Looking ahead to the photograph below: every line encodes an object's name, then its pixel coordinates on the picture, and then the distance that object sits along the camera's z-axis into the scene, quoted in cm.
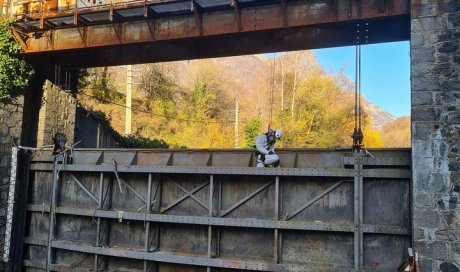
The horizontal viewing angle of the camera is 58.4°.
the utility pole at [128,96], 3253
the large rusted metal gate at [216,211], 845
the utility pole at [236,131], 4025
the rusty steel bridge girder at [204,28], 914
